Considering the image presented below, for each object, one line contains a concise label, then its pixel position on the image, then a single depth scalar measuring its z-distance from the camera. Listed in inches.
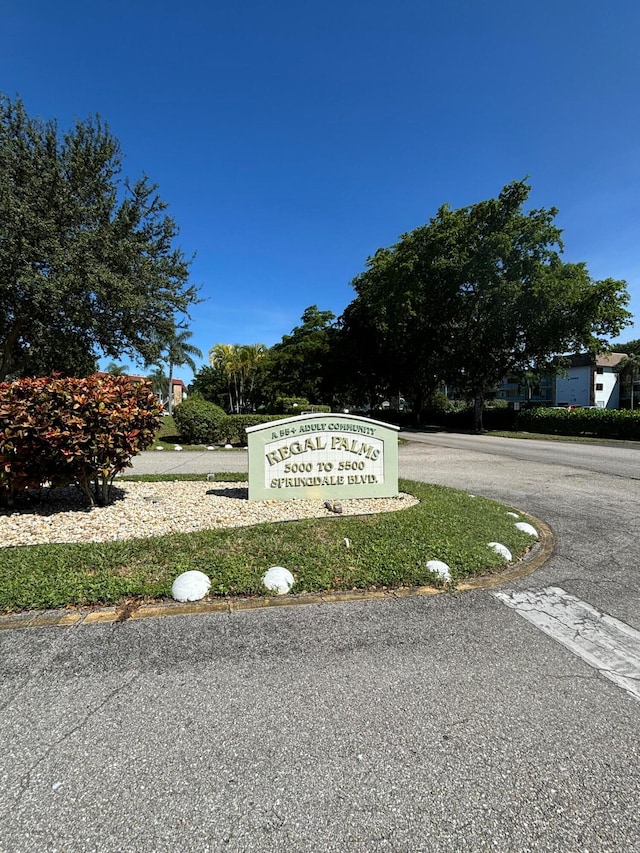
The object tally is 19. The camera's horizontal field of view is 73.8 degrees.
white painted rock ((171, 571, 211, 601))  122.4
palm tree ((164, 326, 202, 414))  644.7
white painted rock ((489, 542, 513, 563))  157.1
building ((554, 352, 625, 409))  2573.8
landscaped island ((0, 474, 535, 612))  124.3
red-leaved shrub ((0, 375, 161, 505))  182.2
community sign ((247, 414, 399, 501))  224.8
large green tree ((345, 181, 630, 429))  913.5
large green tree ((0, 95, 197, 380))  465.1
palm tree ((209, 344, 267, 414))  1625.2
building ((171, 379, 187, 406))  3129.9
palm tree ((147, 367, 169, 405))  2048.5
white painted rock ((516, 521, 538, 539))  187.5
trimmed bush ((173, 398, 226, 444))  560.7
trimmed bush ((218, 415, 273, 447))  570.6
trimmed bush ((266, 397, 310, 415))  771.8
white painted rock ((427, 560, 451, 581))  137.9
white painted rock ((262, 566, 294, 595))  128.2
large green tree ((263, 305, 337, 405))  1407.5
